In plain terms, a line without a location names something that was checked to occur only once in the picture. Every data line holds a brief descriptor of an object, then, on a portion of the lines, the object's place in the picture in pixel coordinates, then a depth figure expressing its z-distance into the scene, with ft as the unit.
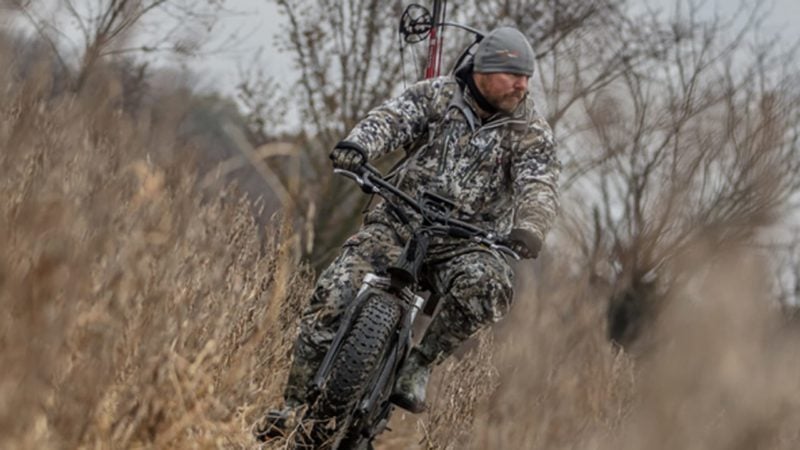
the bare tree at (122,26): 127.03
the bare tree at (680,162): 124.36
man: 31.65
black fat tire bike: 29.78
